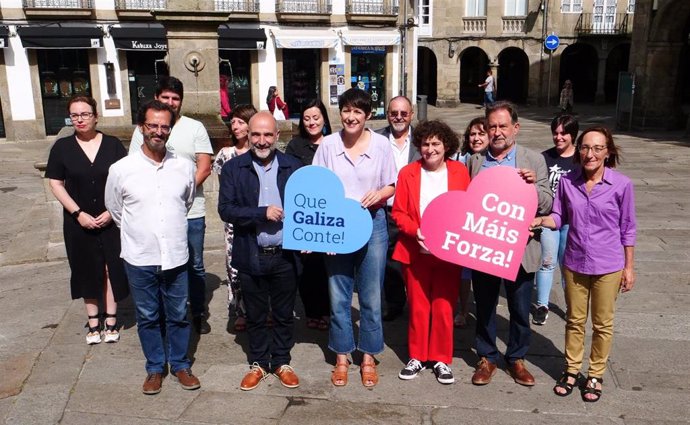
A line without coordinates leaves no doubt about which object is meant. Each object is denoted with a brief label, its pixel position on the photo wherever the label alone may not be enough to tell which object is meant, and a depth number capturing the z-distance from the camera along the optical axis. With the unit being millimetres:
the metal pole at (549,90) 31962
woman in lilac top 4410
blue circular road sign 29156
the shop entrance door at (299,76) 24984
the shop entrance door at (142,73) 22641
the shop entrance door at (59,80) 21609
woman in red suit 4344
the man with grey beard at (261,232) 4293
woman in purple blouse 4121
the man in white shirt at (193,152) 5066
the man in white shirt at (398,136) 4953
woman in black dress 4879
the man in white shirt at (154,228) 4227
